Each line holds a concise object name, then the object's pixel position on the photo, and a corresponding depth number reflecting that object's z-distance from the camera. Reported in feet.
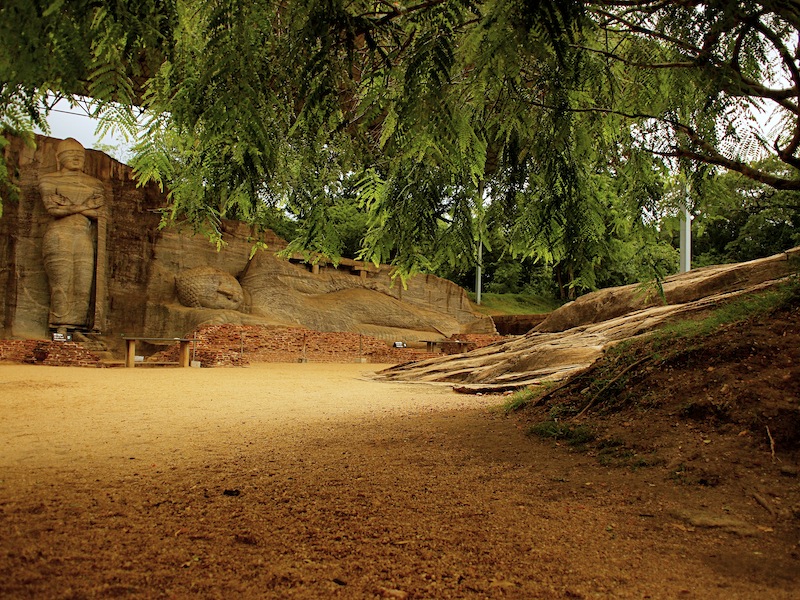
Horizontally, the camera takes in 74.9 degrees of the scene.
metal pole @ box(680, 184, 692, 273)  61.05
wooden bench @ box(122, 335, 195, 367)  45.75
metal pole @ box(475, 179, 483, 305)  93.98
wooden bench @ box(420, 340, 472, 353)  64.90
